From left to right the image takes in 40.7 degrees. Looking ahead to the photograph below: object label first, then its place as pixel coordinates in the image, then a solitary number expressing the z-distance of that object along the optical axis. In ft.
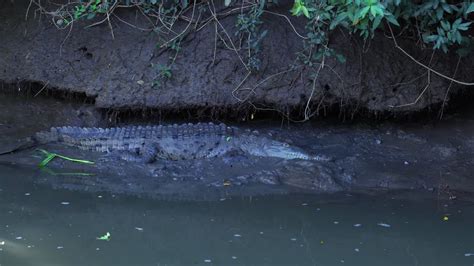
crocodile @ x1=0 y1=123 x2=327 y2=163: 24.35
